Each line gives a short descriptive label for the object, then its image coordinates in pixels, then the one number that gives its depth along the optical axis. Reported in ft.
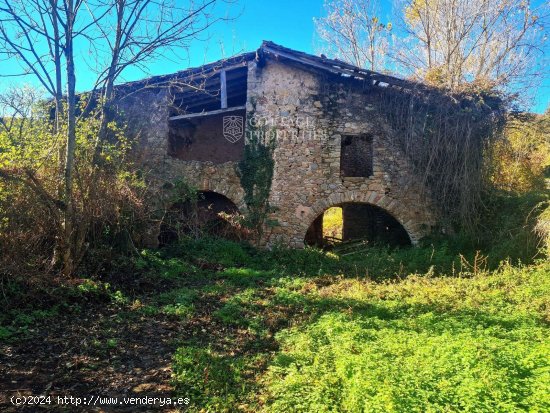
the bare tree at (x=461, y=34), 43.11
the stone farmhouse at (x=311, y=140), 33.17
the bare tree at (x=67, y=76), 19.02
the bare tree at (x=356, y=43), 56.85
